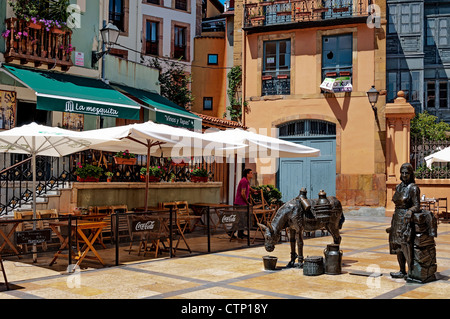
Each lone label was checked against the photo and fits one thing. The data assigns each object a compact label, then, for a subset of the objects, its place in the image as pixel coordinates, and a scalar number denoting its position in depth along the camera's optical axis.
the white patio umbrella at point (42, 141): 8.79
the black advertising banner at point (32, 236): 7.06
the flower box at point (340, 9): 21.34
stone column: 19.95
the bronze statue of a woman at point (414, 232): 7.01
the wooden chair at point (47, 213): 10.34
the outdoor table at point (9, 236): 7.42
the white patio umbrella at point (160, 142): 9.23
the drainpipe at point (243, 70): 22.83
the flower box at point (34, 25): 13.93
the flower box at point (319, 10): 21.55
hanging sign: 21.09
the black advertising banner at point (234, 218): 10.48
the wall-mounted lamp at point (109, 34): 14.34
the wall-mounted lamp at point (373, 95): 19.83
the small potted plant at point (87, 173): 11.45
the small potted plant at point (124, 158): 12.40
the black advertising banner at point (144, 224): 8.66
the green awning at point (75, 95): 13.17
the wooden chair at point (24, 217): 8.89
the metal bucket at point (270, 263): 8.05
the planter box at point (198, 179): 15.09
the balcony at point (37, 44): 13.66
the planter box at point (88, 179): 11.46
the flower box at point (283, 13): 22.27
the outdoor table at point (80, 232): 8.11
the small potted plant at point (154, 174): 13.26
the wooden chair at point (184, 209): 13.23
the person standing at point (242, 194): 12.15
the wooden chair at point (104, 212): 11.32
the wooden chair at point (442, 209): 18.31
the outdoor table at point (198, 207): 14.15
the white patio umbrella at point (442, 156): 15.50
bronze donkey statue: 8.13
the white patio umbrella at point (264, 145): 11.58
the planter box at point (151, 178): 13.26
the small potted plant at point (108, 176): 12.20
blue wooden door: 21.22
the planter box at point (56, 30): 14.48
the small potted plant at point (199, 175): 15.09
